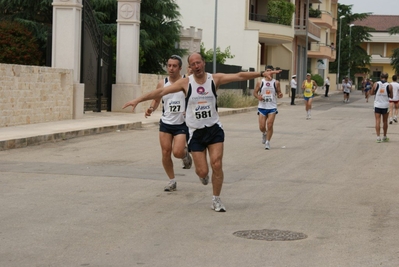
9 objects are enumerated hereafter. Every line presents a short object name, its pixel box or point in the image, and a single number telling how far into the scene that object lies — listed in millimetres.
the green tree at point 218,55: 49938
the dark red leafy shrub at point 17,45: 28859
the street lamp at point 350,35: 103112
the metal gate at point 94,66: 27719
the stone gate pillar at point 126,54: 30047
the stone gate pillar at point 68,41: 25141
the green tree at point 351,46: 105375
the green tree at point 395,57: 107900
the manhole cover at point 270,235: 8102
